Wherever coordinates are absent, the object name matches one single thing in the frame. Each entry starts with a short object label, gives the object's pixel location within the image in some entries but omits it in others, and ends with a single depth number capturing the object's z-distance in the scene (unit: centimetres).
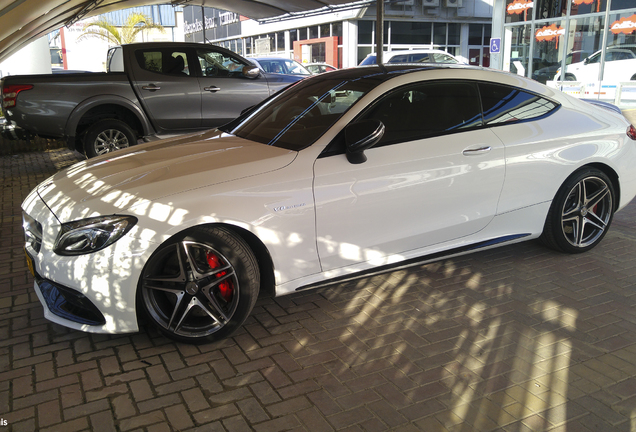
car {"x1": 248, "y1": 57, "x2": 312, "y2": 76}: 1534
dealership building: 1753
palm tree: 3519
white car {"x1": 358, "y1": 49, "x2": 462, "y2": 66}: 1931
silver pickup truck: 805
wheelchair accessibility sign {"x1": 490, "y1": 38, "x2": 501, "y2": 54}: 1878
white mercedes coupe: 318
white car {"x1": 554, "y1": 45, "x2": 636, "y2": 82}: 1692
